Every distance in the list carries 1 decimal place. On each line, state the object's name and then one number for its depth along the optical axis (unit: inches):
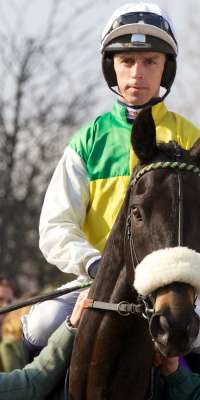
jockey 441.8
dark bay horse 358.7
